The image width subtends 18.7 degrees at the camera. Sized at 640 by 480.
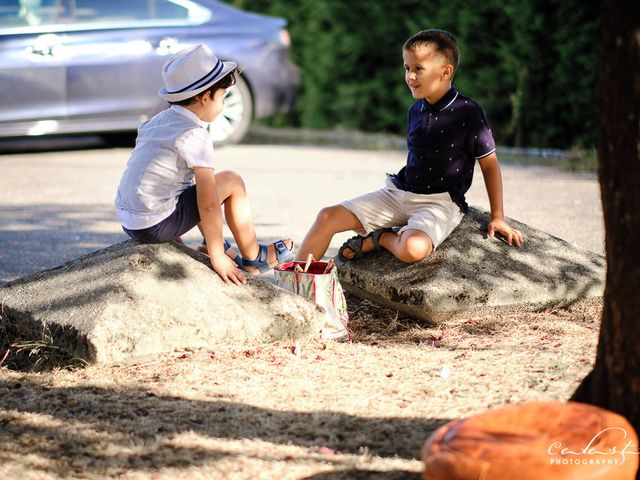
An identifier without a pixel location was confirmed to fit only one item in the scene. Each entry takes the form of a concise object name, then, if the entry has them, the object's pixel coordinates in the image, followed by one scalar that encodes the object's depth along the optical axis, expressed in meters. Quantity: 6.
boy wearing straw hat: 8.20
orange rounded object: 4.64
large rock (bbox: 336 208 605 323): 8.73
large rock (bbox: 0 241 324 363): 7.42
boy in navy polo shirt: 9.31
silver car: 19.40
